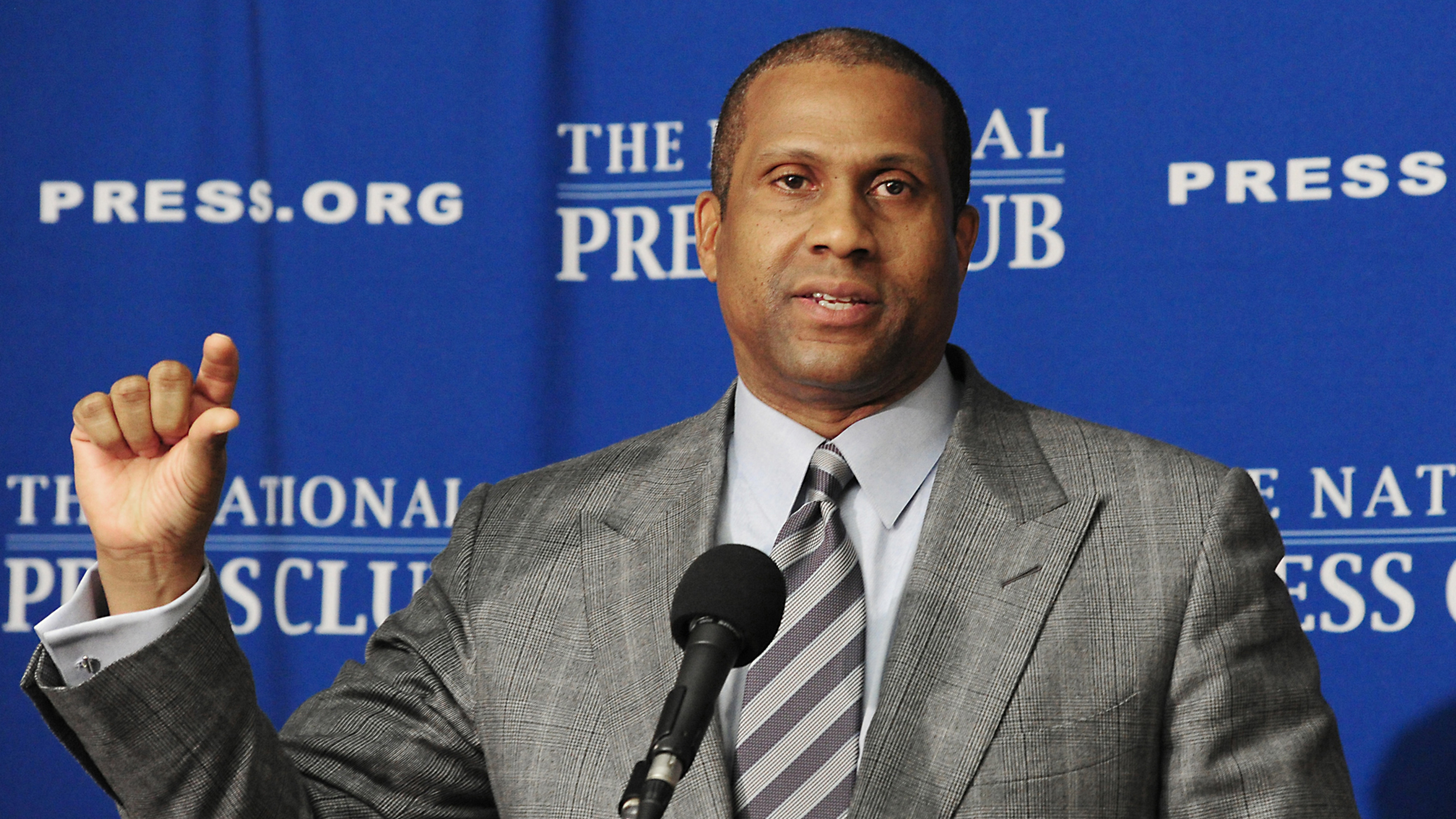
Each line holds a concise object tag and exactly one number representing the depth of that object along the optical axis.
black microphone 5.23
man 5.43
